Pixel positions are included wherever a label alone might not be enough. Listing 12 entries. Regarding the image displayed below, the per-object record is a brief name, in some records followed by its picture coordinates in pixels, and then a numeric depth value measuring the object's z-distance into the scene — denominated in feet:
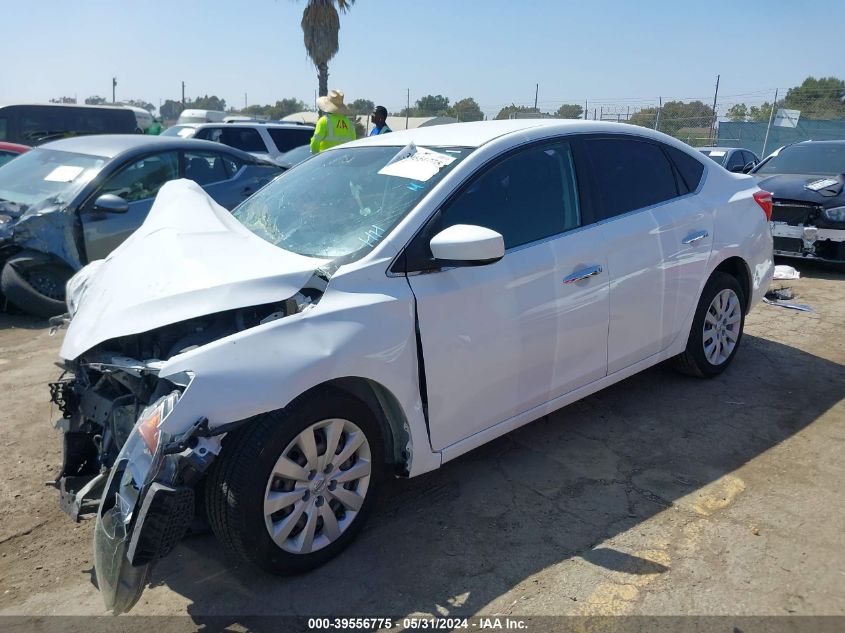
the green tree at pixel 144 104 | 196.01
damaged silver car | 20.04
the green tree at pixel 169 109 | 198.85
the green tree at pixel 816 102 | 75.61
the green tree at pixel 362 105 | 159.23
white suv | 38.30
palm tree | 74.22
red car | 31.27
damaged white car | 8.14
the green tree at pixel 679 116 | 70.90
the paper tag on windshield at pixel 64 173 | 21.67
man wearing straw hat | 28.50
